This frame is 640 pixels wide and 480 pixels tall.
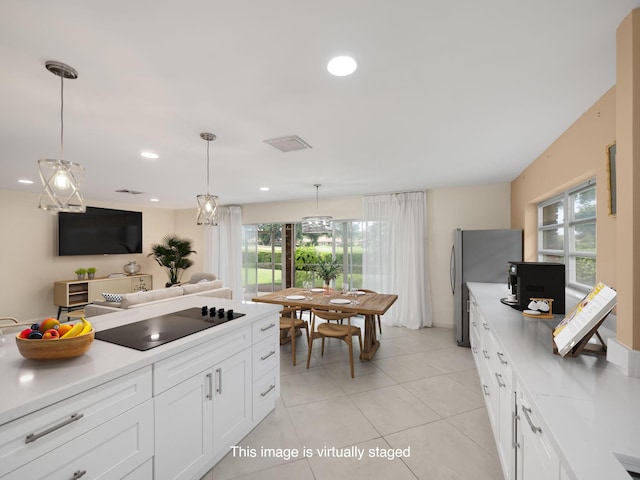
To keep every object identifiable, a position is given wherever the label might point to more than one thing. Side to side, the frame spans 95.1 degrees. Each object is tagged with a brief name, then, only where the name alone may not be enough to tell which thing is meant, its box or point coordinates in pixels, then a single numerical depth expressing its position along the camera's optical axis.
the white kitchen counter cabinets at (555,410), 0.80
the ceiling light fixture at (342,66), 1.50
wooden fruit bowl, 1.26
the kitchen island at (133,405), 1.05
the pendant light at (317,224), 4.52
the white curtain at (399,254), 5.05
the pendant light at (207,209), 2.68
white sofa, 3.45
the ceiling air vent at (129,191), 4.95
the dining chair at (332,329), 3.29
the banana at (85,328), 1.41
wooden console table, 5.54
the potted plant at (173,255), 6.92
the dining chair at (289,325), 3.52
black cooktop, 1.63
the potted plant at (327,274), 4.23
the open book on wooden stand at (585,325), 1.31
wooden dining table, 3.32
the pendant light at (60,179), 1.56
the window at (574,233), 2.39
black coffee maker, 2.20
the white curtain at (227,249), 6.86
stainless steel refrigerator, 3.88
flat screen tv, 5.84
